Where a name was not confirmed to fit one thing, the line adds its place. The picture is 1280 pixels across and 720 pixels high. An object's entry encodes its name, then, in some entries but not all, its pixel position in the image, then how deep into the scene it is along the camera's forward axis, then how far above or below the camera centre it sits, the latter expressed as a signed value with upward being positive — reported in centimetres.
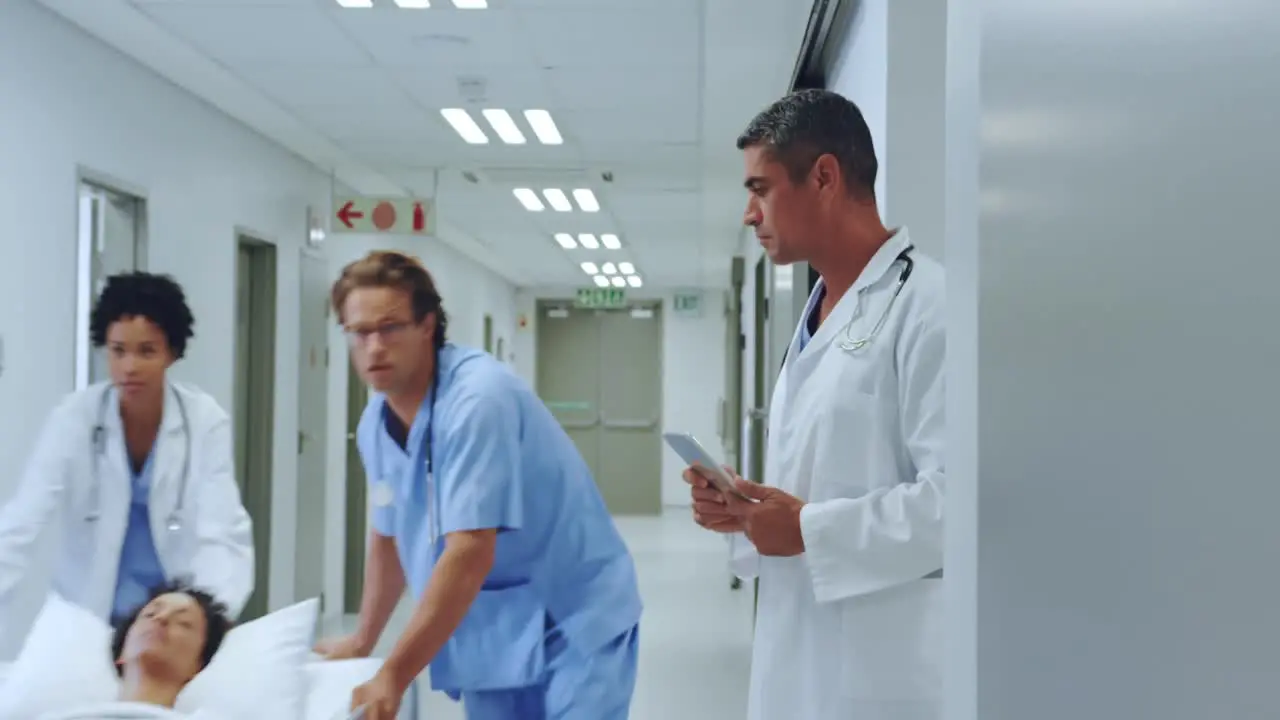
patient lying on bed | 262 -59
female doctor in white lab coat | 301 -29
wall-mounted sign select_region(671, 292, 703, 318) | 1734 +95
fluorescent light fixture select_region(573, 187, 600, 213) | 891 +125
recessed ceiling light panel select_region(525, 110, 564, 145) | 634 +127
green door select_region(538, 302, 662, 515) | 1631 -25
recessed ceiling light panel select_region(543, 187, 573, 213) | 888 +125
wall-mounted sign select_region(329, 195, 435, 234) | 739 +90
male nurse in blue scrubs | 220 -27
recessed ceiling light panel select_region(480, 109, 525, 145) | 633 +127
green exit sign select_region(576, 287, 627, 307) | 1625 +97
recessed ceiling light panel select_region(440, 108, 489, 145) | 628 +127
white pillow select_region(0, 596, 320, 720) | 252 -62
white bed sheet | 255 -66
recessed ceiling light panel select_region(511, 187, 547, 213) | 891 +125
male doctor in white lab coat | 173 -12
